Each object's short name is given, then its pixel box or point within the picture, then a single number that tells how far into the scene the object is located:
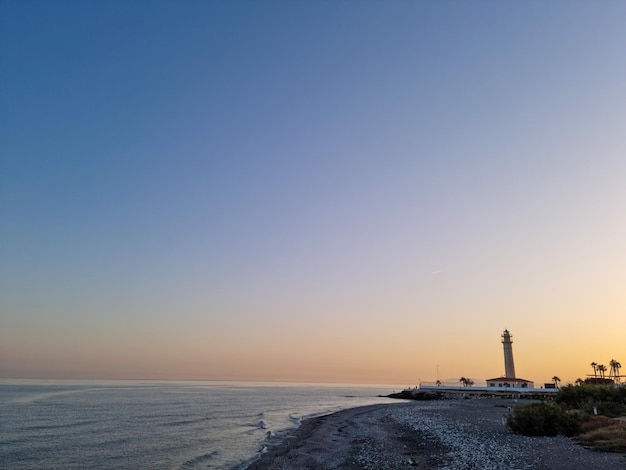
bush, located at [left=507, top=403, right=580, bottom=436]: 26.05
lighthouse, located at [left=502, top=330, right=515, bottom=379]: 105.75
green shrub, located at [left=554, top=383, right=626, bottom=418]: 36.26
